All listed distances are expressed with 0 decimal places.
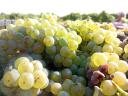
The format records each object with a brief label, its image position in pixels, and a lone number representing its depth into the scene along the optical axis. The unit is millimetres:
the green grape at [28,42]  153
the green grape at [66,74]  138
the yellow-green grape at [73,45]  150
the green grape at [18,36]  156
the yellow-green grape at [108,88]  119
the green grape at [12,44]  154
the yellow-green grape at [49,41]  150
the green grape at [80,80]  134
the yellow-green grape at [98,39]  158
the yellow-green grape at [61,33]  158
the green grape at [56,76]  136
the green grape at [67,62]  146
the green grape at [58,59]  147
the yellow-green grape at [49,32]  156
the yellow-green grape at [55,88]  129
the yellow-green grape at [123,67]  130
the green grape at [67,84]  130
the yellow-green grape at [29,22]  166
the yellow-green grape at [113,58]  136
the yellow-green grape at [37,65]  131
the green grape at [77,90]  129
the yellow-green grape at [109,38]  159
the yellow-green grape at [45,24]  164
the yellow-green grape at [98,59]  132
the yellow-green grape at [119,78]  123
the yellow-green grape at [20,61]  130
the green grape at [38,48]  150
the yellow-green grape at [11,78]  124
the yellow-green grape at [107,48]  152
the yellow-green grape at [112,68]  129
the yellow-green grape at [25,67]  127
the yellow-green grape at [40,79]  125
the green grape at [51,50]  149
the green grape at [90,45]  155
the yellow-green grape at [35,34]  155
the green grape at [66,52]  148
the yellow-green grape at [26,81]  123
